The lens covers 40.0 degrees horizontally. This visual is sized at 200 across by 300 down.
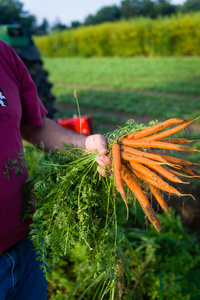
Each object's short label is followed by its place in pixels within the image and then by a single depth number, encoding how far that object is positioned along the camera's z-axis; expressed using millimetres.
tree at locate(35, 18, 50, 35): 44125
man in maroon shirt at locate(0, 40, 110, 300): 1372
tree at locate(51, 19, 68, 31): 49106
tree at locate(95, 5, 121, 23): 49031
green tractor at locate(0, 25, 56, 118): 5863
